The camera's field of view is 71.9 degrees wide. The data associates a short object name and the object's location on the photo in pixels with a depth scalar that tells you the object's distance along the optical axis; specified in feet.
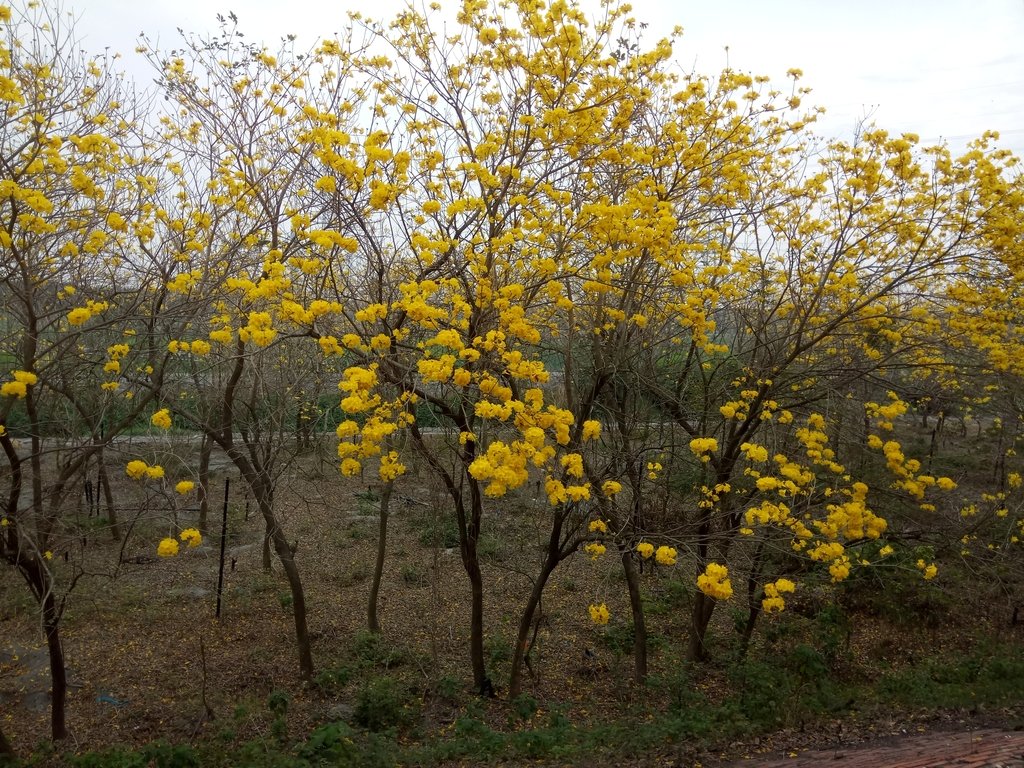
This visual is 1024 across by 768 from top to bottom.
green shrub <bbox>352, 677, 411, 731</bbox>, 19.44
